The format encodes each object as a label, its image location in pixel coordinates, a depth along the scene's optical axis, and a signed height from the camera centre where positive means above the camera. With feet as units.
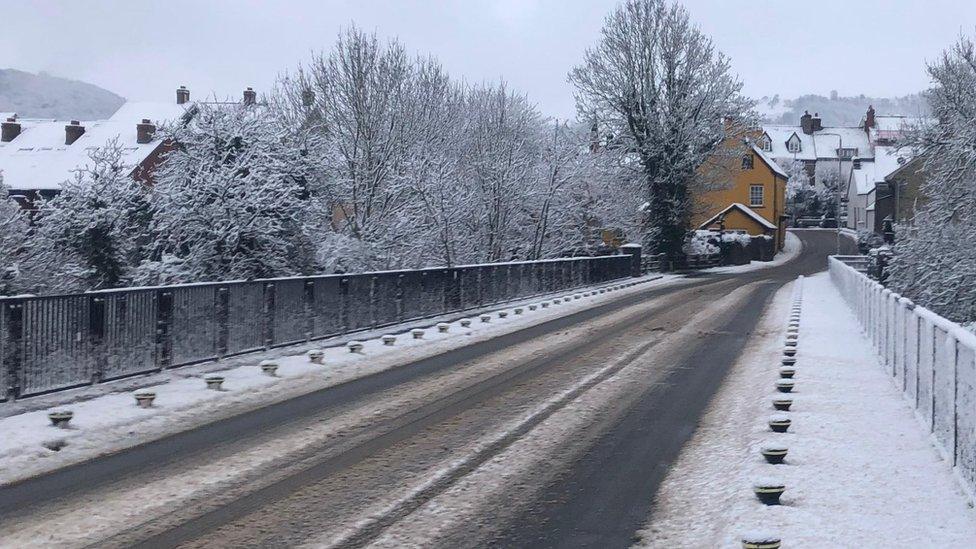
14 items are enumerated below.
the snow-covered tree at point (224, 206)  68.03 +3.04
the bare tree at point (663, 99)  171.32 +28.51
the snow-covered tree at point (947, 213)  88.48 +4.58
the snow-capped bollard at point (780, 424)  31.81 -5.78
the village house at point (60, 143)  191.62 +22.82
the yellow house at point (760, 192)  258.37 +17.67
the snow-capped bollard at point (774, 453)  27.09 -5.77
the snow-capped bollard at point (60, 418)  32.32 -5.98
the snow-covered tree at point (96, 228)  70.13 +1.33
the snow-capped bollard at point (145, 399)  36.73 -6.00
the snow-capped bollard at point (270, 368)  46.16 -5.92
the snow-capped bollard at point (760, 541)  18.95 -5.87
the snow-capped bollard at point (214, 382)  41.39 -6.01
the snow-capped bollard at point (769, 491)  22.71 -5.78
